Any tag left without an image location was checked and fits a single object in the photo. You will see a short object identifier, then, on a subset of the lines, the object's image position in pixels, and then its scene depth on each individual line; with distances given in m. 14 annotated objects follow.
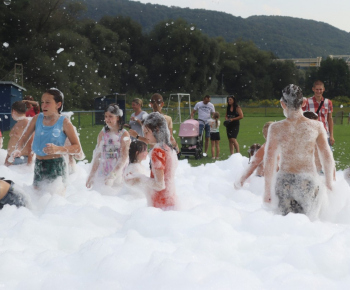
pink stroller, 12.45
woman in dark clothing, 12.55
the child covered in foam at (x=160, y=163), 4.68
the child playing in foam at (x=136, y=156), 6.61
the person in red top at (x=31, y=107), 10.74
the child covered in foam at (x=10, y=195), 5.00
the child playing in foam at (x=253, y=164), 5.97
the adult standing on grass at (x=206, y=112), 13.72
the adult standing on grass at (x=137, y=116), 9.35
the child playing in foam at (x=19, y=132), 8.36
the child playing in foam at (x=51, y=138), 5.70
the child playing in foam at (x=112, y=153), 6.91
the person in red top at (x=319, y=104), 7.91
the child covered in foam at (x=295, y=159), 4.59
